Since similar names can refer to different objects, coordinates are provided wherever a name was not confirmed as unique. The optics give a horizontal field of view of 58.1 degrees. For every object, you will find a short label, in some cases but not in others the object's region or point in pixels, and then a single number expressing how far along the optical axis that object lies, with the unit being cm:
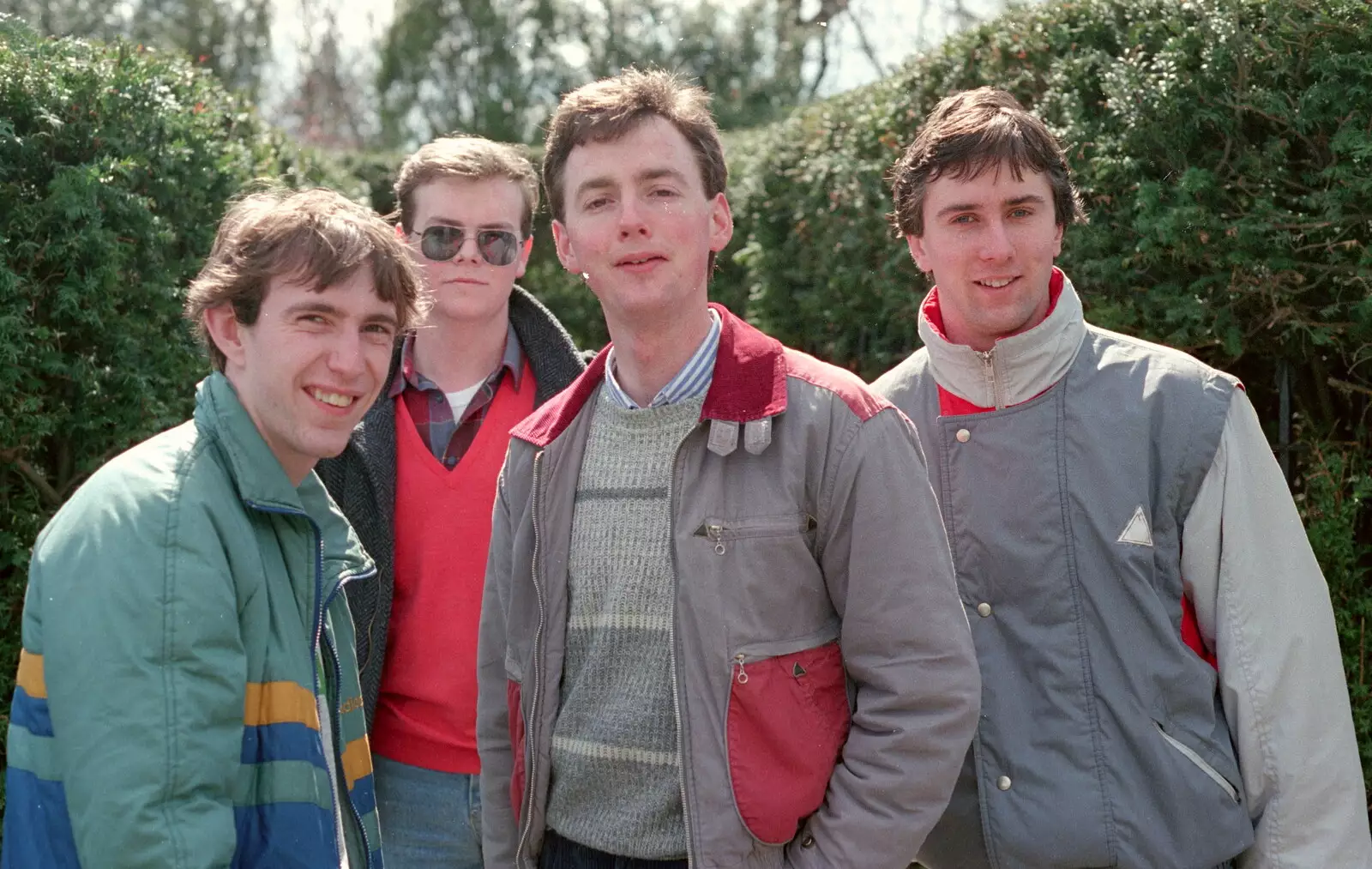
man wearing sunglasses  328
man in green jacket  192
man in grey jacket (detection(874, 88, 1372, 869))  252
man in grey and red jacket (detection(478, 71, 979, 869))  230
